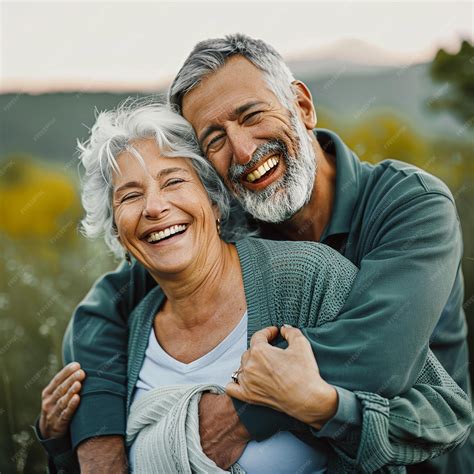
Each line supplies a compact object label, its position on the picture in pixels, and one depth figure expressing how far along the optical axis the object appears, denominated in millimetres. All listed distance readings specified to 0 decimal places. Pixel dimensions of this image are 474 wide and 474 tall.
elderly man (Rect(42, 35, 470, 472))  2006
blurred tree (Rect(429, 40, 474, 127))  5230
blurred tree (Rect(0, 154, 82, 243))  5031
